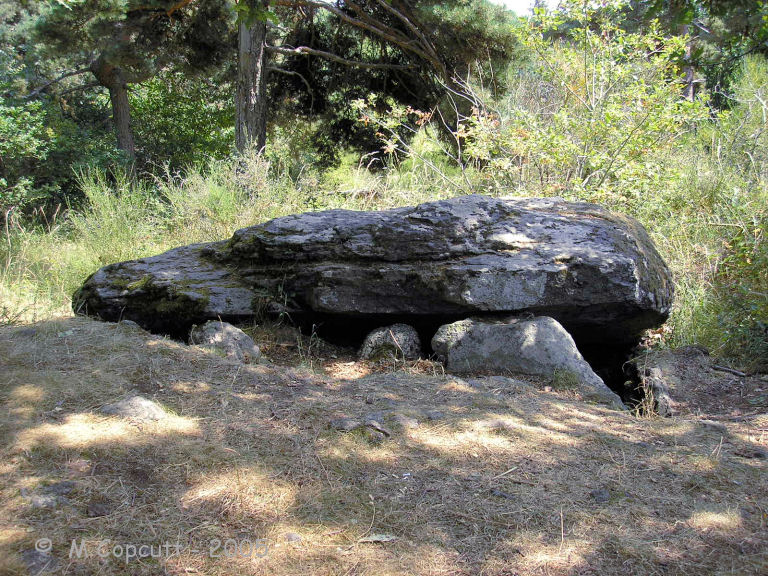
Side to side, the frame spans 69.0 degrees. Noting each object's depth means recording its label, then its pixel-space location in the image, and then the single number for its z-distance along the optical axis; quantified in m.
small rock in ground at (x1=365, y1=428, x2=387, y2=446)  2.55
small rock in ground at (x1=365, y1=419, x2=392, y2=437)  2.64
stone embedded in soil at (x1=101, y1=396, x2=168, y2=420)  2.57
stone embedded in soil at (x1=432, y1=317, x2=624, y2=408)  3.82
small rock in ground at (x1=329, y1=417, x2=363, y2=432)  2.64
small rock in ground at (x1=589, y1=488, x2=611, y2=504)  2.17
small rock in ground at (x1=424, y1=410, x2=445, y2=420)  2.87
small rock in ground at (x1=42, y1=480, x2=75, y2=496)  1.95
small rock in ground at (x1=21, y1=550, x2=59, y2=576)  1.59
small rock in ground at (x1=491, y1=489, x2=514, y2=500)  2.16
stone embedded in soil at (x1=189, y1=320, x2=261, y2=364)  3.82
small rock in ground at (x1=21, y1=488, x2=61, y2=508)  1.87
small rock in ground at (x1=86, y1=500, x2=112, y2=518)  1.88
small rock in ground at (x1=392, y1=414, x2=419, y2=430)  2.74
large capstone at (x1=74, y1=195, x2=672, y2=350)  4.05
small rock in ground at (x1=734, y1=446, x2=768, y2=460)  2.60
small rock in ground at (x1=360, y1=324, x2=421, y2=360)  4.27
